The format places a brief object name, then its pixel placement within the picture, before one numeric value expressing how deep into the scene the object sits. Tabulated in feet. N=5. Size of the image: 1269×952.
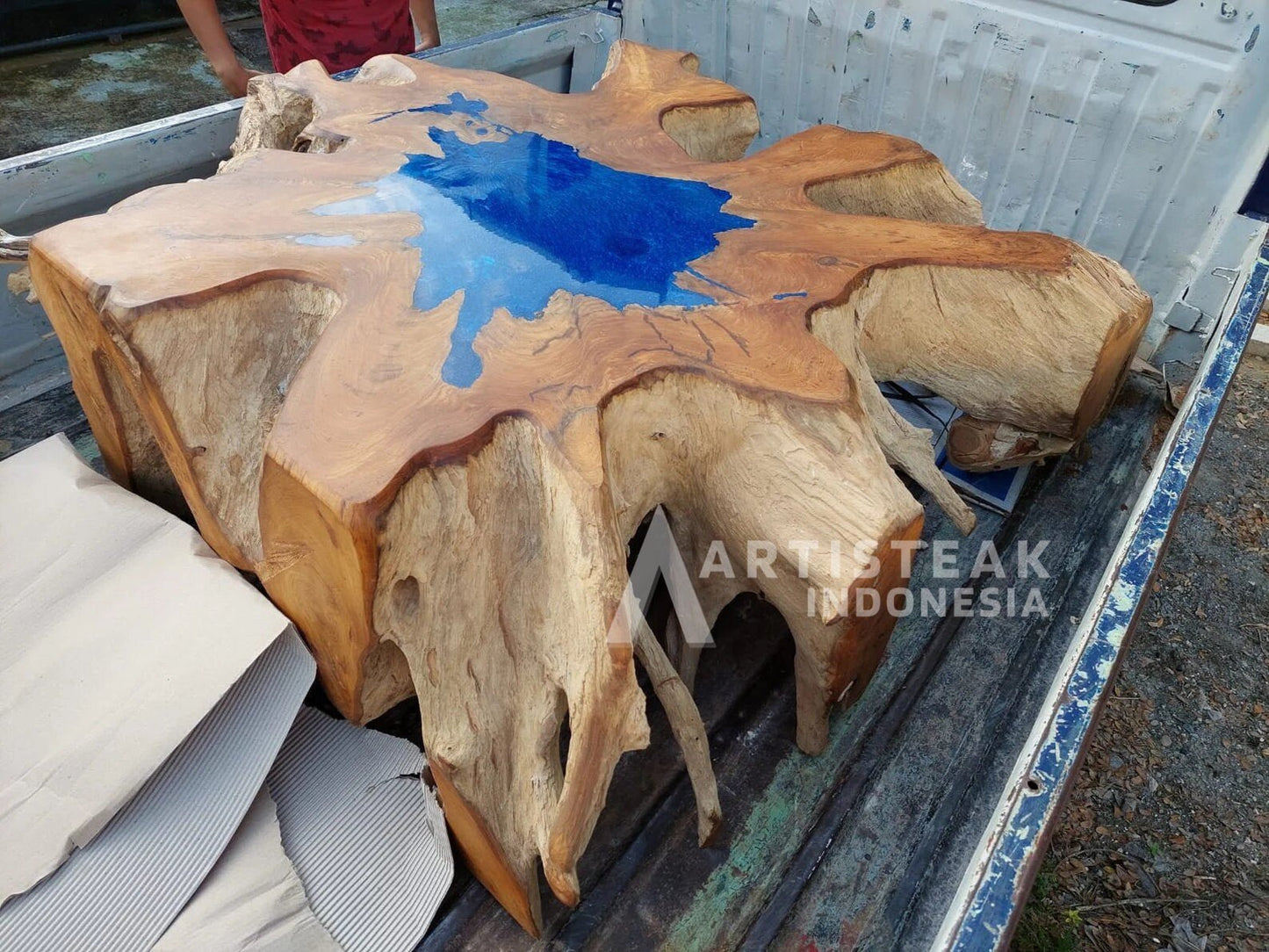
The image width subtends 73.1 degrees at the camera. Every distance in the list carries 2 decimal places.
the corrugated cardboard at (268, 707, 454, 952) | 3.60
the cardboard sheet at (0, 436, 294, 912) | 3.33
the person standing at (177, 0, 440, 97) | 7.45
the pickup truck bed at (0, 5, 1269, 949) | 3.11
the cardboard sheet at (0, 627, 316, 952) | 3.20
